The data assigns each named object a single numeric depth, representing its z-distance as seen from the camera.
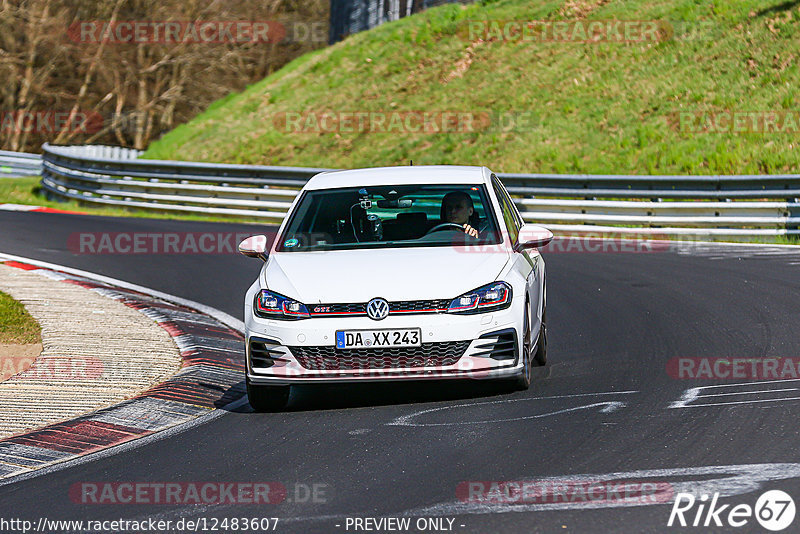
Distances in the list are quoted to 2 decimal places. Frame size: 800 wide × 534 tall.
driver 17.20
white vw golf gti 14.78
